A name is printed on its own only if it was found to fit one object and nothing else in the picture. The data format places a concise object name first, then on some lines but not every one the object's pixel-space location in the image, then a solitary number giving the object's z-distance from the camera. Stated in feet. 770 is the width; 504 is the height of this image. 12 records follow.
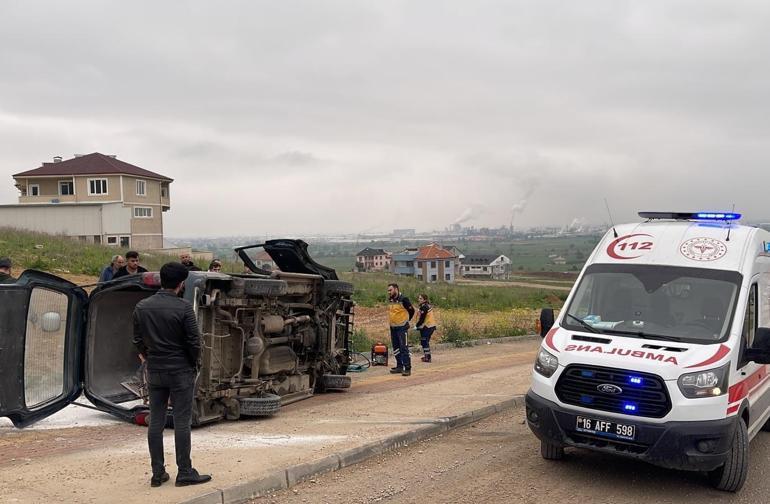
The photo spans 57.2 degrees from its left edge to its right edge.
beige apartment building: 161.48
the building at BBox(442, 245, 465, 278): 359.05
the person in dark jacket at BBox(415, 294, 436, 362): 53.83
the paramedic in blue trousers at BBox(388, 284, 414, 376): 46.06
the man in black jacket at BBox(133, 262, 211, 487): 19.81
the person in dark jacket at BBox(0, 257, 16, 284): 30.07
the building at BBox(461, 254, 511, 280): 370.53
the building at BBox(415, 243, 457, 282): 325.83
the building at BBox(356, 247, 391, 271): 396.16
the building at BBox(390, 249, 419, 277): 353.61
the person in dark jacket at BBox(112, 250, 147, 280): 33.76
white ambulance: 20.56
